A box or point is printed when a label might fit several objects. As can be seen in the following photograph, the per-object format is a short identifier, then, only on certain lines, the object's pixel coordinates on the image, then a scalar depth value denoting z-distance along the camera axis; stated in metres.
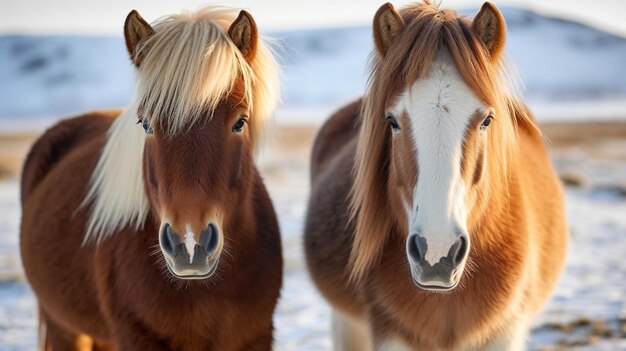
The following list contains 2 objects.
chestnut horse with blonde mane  2.51
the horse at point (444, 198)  2.33
